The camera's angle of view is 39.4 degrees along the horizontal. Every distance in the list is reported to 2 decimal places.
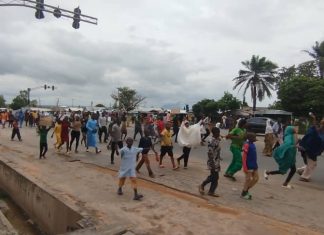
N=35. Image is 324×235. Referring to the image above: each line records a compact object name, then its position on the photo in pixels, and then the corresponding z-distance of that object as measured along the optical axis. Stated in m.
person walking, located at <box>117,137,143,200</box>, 10.01
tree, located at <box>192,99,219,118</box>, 56.61
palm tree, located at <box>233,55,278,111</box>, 58.28
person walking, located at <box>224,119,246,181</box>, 11.89
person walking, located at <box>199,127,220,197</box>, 9.88
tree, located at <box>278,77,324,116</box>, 41.66
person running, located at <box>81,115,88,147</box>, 18.90
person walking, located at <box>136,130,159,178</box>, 12.23
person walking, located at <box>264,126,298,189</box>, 11.10
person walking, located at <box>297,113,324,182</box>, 12.19
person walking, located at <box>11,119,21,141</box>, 24.31
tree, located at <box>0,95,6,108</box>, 141.50
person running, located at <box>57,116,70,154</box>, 18.16
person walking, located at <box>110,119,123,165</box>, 15.25
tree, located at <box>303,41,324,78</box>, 48.74
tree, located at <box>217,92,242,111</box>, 56.94
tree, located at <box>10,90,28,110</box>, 109.88
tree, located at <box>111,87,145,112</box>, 90.59
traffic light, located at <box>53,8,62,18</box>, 19.34
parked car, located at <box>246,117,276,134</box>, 30.36
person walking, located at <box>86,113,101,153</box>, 17.64
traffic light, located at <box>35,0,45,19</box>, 18.43
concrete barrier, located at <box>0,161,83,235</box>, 9.47
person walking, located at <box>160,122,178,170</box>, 13.50
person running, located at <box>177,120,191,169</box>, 13.66
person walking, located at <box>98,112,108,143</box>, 21.58
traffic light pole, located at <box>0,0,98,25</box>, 18.51
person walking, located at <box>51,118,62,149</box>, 18.50
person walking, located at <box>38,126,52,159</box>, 16.84
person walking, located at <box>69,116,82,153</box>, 18.03
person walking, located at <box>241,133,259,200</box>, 9.75
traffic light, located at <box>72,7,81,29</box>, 19.53
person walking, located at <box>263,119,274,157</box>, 18.11
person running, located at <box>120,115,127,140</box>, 19.50
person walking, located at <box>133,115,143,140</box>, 22.48
